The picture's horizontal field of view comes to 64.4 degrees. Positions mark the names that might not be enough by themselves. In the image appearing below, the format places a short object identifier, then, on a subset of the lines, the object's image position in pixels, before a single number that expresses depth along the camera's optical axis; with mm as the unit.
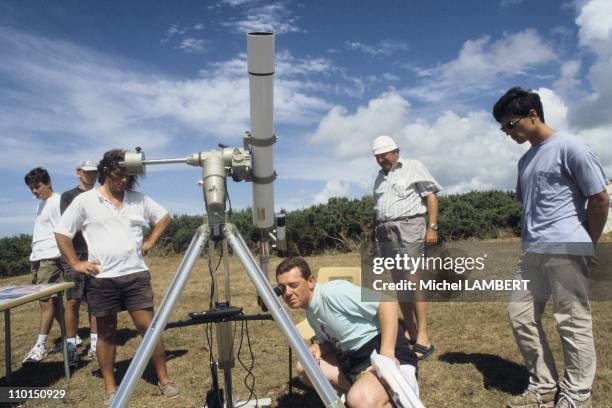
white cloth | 2287
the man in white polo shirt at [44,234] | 5152
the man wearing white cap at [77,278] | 5004
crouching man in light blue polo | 2830
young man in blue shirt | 2875
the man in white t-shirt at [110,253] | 3705
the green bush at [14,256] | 13547
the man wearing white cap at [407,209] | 4406
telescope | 2104
